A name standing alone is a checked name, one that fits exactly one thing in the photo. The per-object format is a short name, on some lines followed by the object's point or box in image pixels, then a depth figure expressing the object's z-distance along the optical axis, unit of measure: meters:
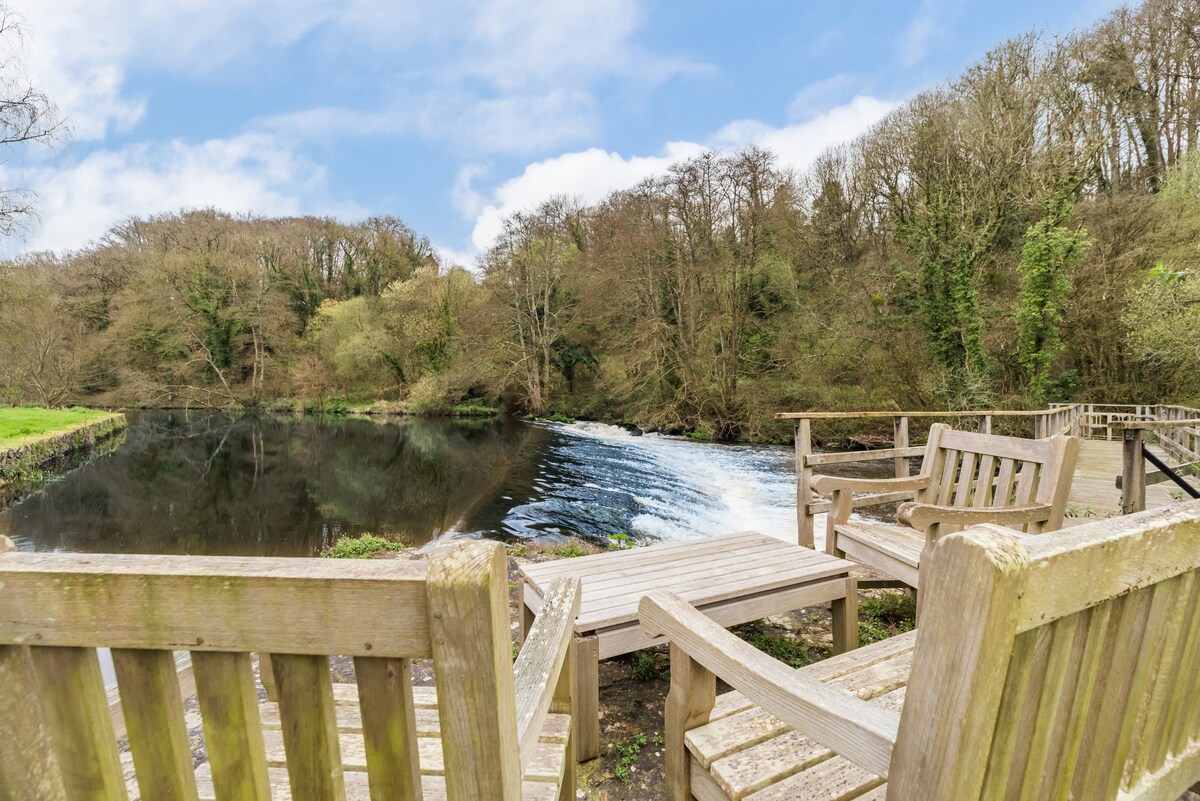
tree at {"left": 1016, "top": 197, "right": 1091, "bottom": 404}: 12.79
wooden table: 2.10
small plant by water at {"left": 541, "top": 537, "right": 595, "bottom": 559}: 5.89
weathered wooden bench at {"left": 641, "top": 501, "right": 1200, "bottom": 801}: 0.70
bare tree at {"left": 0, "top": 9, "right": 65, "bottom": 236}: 10.98
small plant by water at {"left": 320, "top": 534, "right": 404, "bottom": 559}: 6.29
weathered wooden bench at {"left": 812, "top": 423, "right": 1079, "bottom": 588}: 2.25
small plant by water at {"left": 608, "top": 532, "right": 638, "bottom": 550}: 6.42
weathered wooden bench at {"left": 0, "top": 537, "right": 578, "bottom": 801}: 0.60
